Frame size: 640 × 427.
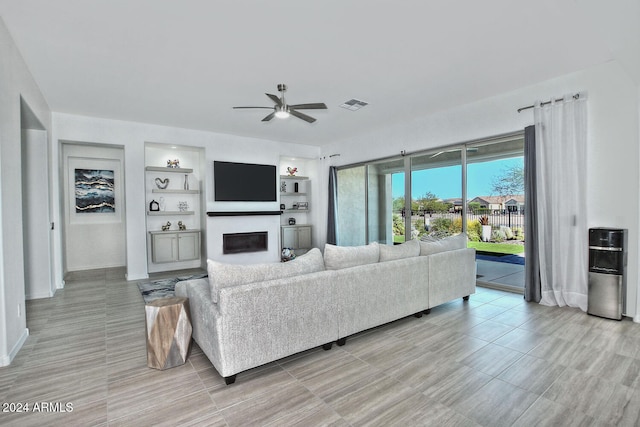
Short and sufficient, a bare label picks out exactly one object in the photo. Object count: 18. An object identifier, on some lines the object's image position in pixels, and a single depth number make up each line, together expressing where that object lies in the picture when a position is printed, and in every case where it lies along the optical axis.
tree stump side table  2.37
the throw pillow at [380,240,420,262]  3.14
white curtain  3.61
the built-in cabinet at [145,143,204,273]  6.07
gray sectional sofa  2.16
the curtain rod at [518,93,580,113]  3.64
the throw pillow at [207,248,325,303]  2.23
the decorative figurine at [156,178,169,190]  6.32
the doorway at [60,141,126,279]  6.29
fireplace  6.48
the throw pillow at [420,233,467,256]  3.51
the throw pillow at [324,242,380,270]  2.75
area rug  4.48
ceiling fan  3.64
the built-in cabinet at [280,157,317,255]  7.97
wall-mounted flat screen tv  6.38
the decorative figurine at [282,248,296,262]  6.32
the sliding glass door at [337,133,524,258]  4.53
